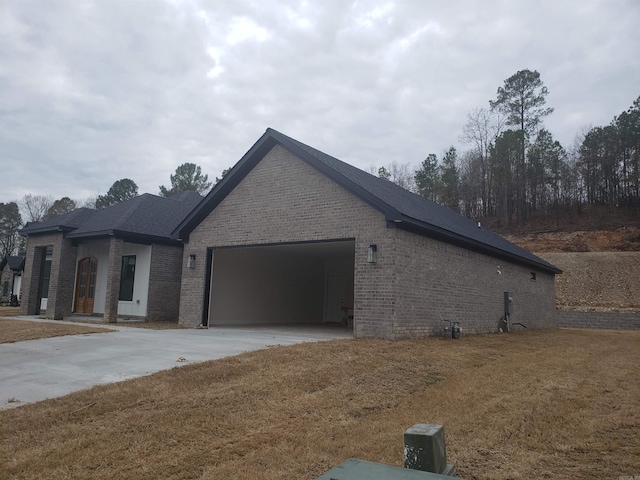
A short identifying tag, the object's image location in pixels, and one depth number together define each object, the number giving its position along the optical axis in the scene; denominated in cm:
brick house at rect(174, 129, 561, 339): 1162
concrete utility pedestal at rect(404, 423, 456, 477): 294
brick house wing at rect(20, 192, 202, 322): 1759
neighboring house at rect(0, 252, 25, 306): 2966
